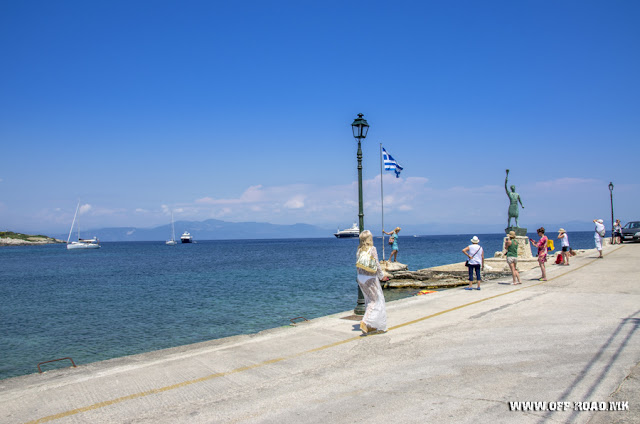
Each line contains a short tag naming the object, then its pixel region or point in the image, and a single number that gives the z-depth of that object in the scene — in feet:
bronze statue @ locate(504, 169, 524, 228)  93.04
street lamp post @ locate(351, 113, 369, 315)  37.75
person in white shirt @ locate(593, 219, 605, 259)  84.98
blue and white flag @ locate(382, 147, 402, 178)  90.99
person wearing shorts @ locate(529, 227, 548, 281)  54.19
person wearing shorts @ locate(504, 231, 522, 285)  53.16
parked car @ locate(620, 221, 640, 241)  137.95
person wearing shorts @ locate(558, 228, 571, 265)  74.43
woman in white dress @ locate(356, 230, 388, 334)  28.81
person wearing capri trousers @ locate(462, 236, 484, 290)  50.98
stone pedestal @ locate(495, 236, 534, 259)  94.12
